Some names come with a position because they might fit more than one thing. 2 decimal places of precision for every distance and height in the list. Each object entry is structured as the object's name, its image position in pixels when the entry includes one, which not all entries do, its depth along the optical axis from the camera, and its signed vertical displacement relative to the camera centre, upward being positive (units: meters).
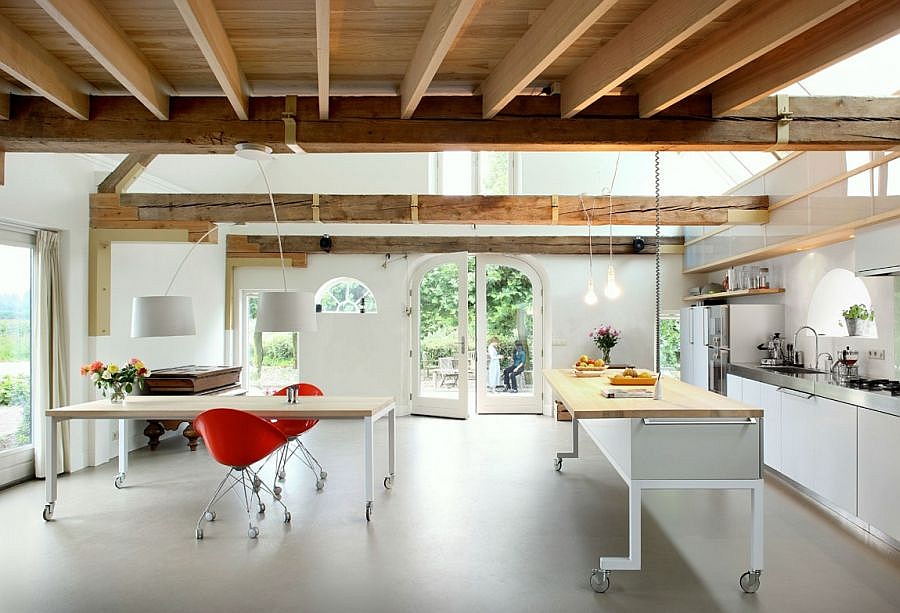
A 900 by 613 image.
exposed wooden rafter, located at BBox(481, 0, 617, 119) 2.41 +1.05
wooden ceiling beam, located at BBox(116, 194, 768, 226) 6.49 +1.00
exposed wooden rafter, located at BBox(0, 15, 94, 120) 2.73 +1.06
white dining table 4.81 -0.71
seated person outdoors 9.85 -0.83
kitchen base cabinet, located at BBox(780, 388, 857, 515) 4.60 -0.98
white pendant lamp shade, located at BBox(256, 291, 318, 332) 4.67 +0.00
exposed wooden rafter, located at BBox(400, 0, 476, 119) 2.35 +1.03
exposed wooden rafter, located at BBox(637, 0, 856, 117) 2.43 +1.07
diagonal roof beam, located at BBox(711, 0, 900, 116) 2.63 +1.10
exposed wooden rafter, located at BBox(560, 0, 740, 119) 2.42 +1.06
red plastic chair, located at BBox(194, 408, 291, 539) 4.50 -0.81
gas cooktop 4.48 -0.50
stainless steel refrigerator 7.05 -0.18
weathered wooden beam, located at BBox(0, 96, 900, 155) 3.51 +0.96
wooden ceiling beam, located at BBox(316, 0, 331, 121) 2.26 +1.01
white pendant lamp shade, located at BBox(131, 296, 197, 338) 5.05 -0.03
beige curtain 5.88 -0.30
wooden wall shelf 6.99 +0.21
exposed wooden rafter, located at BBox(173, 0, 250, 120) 2.41 +1.05
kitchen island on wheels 3.64 -0.72
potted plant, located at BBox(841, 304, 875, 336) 5.45 -0.05
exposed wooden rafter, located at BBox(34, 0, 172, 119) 2.39 +1.05
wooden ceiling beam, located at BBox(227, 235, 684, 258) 9.54 +0.95
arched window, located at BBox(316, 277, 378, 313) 9.92 +0.25
